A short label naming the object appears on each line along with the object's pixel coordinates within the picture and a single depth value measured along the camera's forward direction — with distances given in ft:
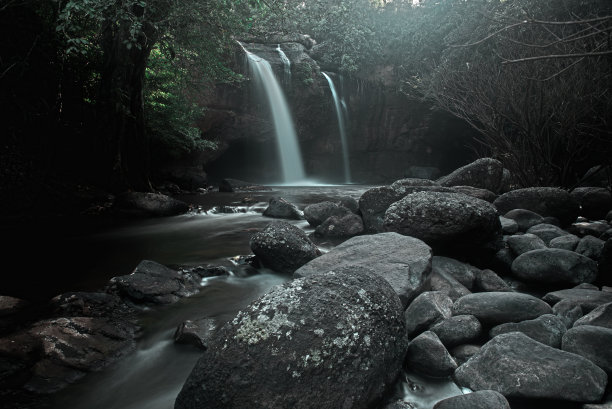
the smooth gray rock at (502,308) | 10.11
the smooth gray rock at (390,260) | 12.03
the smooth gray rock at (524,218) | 21.78
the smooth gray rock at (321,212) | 25.05
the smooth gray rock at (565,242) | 17.03
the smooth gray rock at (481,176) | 31.58
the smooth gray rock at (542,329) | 8.95
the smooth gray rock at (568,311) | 10.11
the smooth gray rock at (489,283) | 13.43
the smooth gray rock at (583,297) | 10.83
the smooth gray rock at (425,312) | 10.02
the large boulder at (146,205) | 31.58
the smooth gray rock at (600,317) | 9.11
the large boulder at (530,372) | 7.18
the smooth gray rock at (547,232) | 18.76
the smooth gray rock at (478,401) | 6.55
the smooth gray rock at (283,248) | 16.39
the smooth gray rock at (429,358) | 8.49
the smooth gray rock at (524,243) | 16.50
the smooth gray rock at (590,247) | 15.79
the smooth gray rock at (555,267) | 13.52
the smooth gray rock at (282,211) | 30.36
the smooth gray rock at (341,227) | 22.65
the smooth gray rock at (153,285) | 13.38
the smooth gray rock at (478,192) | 27.22
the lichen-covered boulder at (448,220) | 15.49
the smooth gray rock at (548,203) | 23.66
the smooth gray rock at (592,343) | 7.91
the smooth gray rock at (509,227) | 19.86
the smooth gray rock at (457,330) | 9.38
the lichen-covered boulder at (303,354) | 6.52
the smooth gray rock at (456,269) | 13.85
